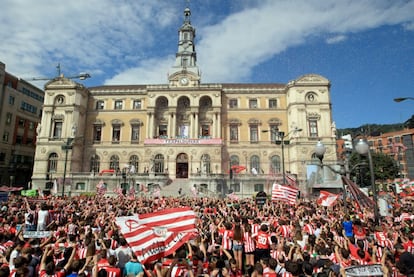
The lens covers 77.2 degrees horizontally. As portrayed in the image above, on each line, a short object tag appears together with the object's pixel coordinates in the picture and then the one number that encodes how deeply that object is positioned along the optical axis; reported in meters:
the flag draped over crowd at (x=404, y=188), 21.62
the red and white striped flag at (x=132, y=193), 28.53
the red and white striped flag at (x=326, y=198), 14.81
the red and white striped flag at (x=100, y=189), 27.64
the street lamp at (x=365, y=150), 9.86
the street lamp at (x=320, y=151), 10.54
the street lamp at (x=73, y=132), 42.35
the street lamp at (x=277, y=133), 41.66
